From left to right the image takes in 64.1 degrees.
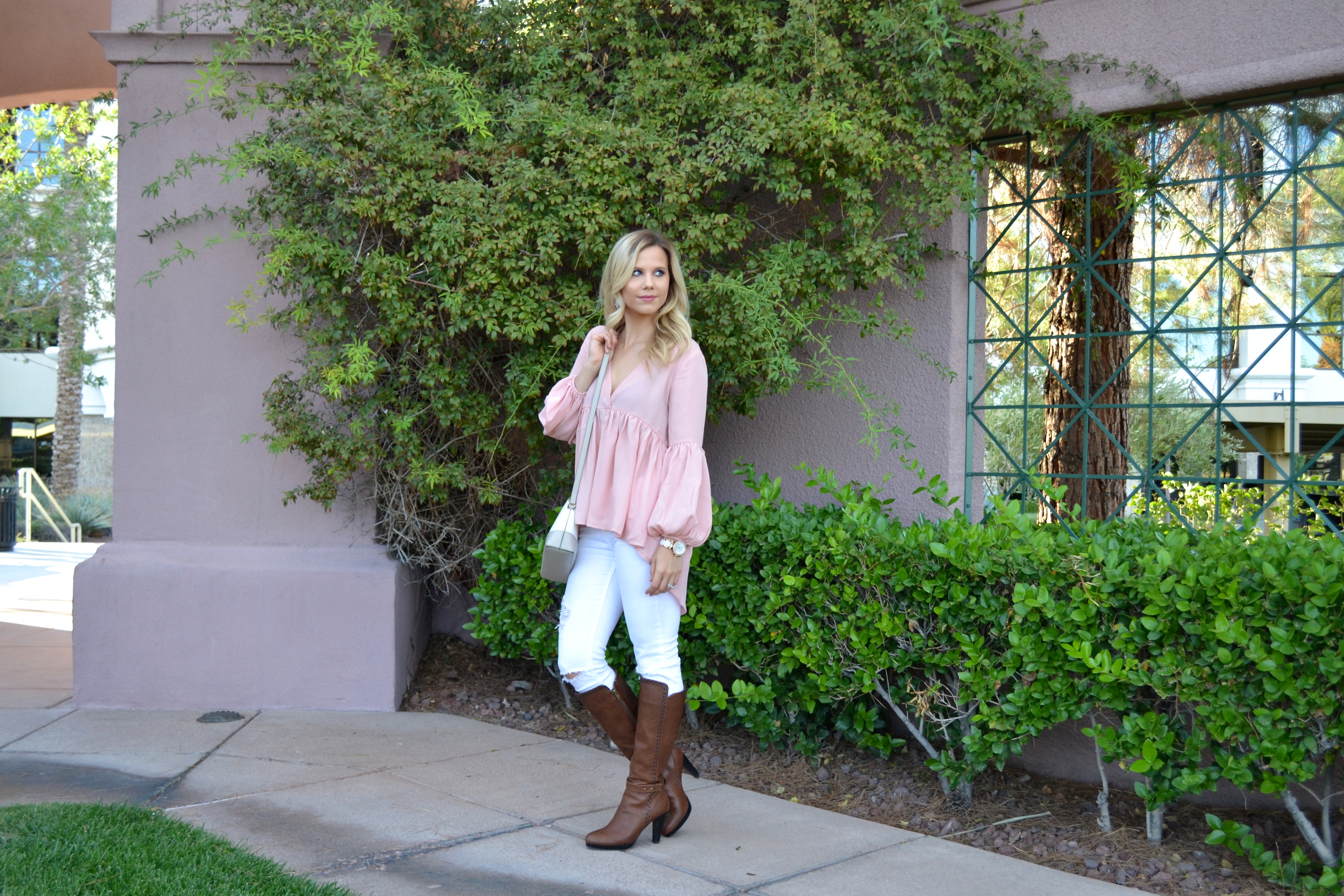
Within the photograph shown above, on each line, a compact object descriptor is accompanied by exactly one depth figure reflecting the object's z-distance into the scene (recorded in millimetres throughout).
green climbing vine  4285
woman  3270
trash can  14797
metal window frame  4070
